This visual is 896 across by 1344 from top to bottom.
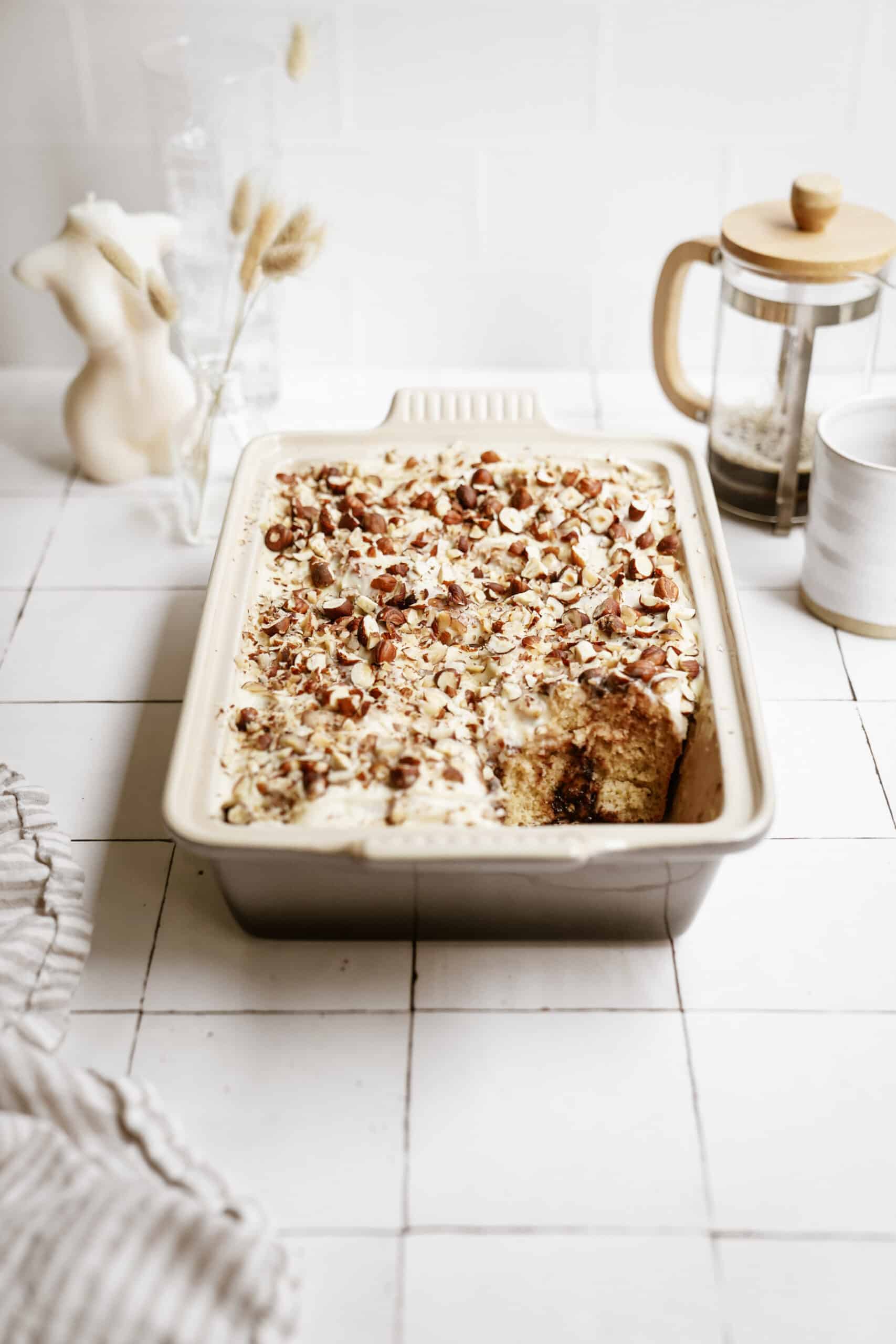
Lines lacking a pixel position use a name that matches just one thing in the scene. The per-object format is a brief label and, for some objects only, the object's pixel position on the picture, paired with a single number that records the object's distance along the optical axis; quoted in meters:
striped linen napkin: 0.81
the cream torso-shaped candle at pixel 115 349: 1.56
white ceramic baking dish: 0.93
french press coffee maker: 1.43
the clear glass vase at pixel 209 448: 1.60
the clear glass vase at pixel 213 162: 1.63
